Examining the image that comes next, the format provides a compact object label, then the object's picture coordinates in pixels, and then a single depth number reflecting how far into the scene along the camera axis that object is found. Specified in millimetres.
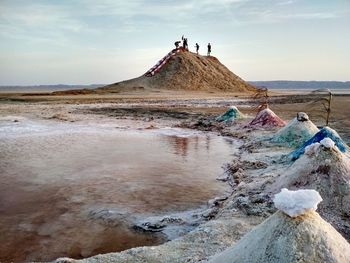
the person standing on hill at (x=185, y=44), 47138
